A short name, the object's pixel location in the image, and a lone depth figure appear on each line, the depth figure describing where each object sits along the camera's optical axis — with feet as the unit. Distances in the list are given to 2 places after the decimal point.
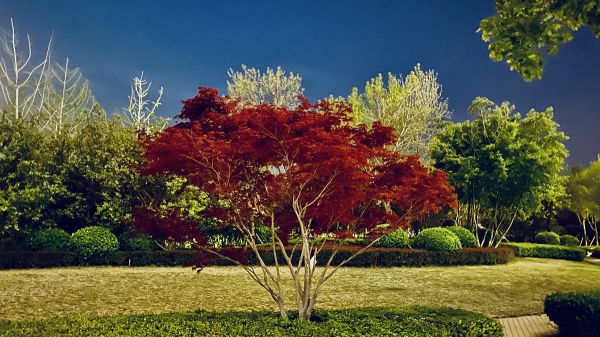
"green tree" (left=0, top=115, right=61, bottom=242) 63.67
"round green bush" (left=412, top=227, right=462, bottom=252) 71.67
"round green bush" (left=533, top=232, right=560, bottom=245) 114.83
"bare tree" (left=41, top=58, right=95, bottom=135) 158.81
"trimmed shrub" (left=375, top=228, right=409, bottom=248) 74.79
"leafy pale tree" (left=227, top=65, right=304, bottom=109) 139.13
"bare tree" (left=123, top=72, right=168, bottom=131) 123.54
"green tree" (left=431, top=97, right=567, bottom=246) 86.18
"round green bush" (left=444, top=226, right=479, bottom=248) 81.25
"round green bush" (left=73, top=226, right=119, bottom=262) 62.64
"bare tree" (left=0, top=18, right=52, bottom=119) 110.52
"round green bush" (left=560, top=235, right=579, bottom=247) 116.78
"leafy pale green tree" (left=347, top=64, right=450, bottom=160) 121.49
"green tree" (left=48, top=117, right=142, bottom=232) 69.77
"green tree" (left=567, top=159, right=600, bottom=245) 116.98
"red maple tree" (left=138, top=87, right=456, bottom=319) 22.45
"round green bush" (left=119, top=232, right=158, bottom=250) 67.00
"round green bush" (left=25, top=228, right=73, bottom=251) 63.21
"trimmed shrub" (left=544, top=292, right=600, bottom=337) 27.45
